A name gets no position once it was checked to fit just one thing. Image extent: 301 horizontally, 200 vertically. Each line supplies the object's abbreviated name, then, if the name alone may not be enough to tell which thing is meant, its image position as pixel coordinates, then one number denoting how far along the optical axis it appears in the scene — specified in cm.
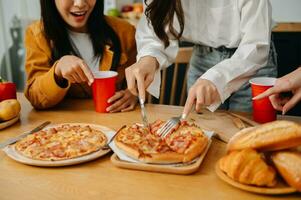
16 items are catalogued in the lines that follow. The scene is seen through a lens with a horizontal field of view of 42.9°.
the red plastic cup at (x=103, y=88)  139
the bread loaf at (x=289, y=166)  82
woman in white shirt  125
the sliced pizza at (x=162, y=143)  97
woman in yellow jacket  144
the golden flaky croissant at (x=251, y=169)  83
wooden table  86
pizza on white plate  104
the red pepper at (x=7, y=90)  142
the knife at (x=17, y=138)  113
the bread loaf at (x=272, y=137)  87
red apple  346
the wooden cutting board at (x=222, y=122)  118
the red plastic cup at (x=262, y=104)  121
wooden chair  230
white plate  100
